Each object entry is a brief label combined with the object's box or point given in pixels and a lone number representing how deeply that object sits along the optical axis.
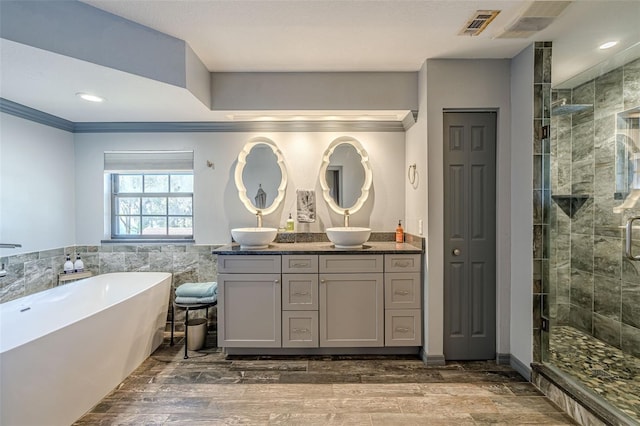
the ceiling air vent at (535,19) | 1.95
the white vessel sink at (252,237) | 2.94
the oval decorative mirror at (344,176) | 3.43
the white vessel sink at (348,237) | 2.91
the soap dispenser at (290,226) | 3.42
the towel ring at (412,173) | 3.07
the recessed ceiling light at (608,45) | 2.37
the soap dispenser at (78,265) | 3.24
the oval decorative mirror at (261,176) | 3.43
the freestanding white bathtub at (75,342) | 1.71
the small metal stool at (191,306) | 2.96
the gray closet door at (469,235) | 2.75
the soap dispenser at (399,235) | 3.29
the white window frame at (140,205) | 3.58
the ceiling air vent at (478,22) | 2.05
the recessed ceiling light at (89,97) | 2.55
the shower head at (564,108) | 2.65
